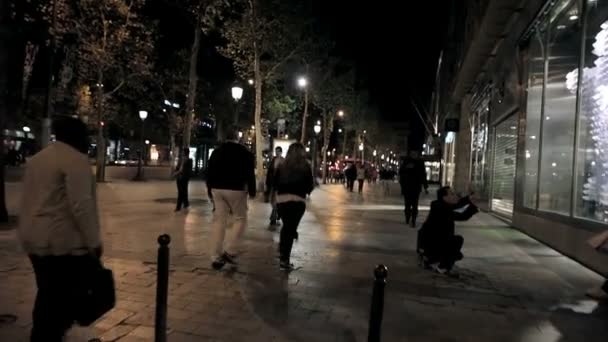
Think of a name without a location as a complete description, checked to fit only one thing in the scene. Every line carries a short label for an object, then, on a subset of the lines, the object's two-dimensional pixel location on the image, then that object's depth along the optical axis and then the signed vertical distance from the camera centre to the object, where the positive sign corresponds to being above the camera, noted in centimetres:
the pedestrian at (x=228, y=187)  716 -29
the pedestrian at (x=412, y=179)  1295 -12
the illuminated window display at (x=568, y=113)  882 +129
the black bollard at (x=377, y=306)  353 -86
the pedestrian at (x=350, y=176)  3086 -25
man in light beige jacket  338 -44
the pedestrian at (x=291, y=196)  723 -36
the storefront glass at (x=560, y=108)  1002 +144
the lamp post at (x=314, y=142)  3465 +176
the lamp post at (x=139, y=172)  3240 -65
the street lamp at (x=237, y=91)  1753 +238
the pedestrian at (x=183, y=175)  1387 -30
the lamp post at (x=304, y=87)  2917 +465
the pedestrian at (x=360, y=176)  2894 -22
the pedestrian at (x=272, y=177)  1184 -21
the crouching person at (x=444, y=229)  749 -74
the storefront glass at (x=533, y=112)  1214 +155
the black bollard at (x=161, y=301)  420 -106
